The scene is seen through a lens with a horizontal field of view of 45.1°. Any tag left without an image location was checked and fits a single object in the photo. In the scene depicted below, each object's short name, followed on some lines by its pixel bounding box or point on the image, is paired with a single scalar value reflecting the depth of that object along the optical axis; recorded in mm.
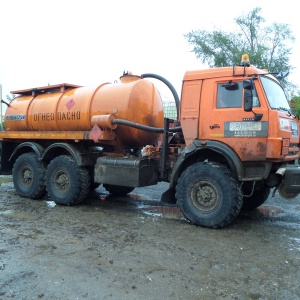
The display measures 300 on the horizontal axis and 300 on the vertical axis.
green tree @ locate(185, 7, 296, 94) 22266
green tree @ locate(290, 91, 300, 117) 15956
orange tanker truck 6055
